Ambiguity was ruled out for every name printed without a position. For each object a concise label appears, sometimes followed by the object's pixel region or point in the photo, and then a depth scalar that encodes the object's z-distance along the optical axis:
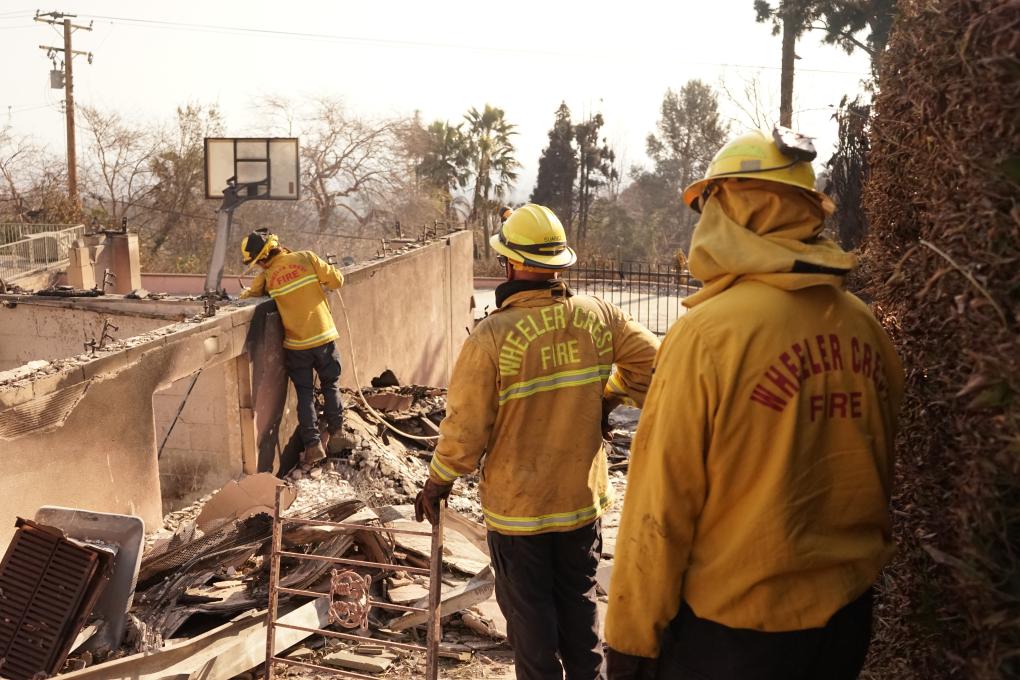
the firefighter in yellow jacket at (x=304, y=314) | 8.80
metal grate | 4.53
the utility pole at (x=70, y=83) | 30.77
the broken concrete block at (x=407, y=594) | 5.43
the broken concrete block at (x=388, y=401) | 10.70
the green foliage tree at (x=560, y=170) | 41.41
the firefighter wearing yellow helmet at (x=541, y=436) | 3.61
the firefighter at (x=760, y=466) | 2.02
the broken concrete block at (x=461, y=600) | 5.22
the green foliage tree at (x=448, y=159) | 39.69
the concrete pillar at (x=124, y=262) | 19.28
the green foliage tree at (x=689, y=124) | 48.00
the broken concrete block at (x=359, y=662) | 4.88
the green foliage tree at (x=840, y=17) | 20.09
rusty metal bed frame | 4.12
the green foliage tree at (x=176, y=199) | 40.78
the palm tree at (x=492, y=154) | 38.25
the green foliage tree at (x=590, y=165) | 41.41
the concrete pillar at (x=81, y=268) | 18.19
